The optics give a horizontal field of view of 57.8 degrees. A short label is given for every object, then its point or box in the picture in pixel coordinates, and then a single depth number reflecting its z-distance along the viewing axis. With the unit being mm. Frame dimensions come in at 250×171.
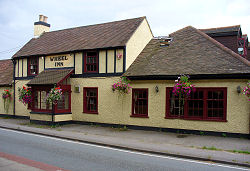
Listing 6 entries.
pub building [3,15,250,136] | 12242
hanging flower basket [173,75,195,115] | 12134
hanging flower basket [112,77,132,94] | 14312
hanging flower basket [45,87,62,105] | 15492
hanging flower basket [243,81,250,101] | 10844
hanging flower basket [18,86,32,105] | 18172
